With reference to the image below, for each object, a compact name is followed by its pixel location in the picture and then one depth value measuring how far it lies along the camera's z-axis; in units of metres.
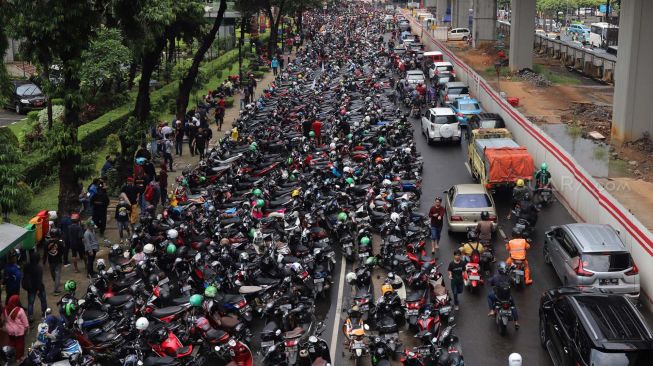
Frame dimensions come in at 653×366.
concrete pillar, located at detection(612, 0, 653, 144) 29.45
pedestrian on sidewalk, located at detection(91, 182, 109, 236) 20.08
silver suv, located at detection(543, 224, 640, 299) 15.44
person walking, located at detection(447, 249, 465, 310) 15.45
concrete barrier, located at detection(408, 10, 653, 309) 16.09
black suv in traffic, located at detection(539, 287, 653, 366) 11.31
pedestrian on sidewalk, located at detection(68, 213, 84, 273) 17.81
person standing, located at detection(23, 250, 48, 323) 15.34
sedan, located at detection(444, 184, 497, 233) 19.89
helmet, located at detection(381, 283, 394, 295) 14.69
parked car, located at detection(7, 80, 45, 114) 39.84
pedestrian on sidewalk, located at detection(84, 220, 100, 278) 17.75
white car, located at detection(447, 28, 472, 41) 77.44
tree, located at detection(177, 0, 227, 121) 31.91
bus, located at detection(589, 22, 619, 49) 61.17
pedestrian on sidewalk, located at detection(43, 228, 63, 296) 16.83
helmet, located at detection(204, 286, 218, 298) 14.04
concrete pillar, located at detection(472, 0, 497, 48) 66.38
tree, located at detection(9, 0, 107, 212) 18.58
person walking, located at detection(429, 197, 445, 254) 18.84
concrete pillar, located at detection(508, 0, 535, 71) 49.09
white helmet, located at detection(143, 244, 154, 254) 16.16
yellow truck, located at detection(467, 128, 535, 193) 22.49
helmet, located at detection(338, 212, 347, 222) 19.05
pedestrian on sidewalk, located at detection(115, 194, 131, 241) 19.91
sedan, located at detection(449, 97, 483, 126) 34.16
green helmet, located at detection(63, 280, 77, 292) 13.96
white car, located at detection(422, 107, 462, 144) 31.20
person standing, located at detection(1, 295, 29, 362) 13.67
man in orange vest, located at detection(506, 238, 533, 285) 16.45
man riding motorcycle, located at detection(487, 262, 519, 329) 14.47
